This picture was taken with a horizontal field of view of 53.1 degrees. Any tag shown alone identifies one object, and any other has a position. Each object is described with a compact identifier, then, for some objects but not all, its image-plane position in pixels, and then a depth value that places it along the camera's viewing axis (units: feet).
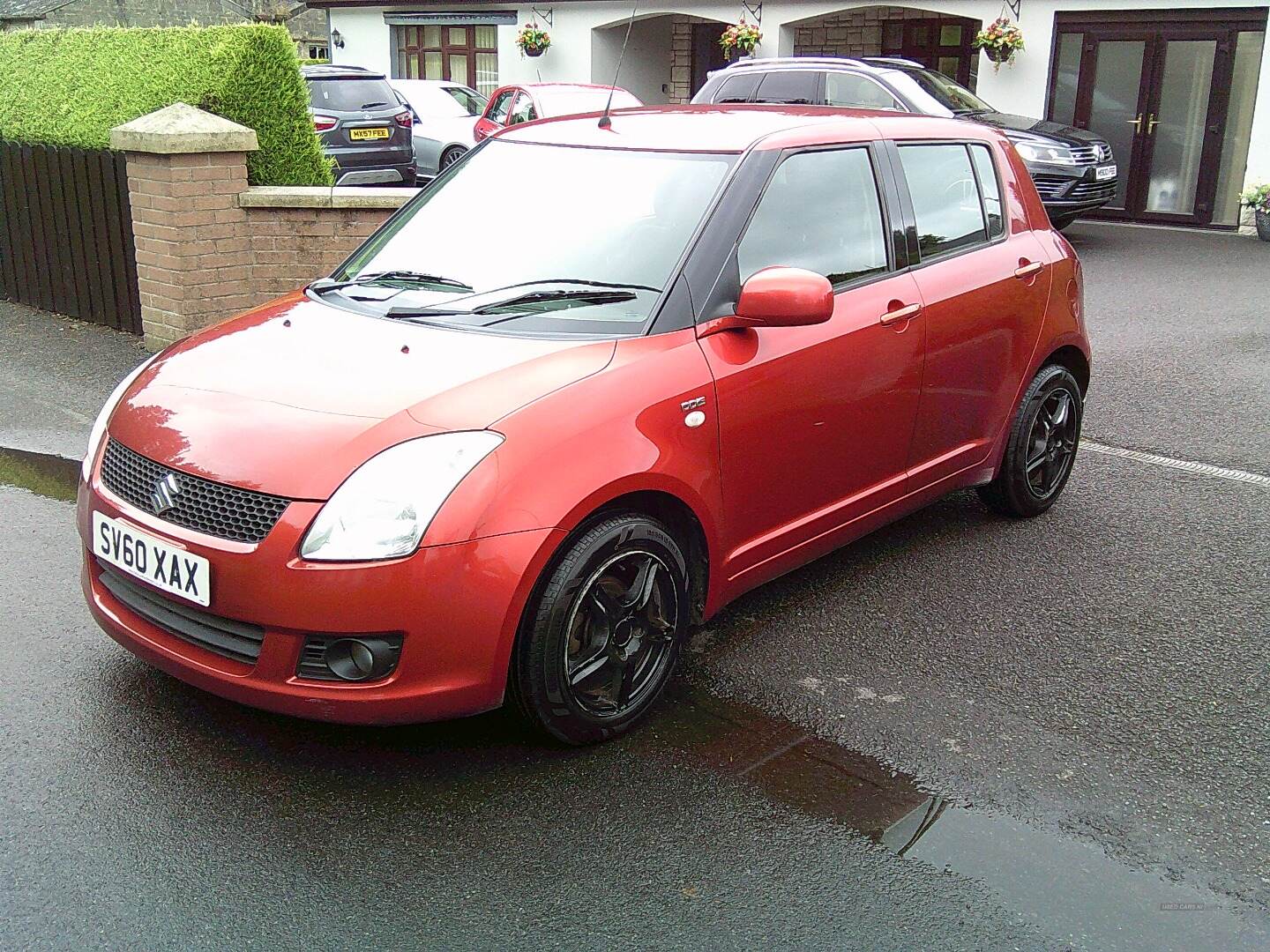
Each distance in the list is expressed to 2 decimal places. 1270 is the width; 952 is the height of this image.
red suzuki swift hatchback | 10.49
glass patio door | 55.06
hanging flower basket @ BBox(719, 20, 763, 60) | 70.38
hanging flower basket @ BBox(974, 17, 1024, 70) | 59.41
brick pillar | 25.67
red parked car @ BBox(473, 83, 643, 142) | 56.54
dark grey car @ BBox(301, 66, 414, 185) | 55.16
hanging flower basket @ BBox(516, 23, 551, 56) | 81.46
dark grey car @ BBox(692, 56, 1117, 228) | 46.06
